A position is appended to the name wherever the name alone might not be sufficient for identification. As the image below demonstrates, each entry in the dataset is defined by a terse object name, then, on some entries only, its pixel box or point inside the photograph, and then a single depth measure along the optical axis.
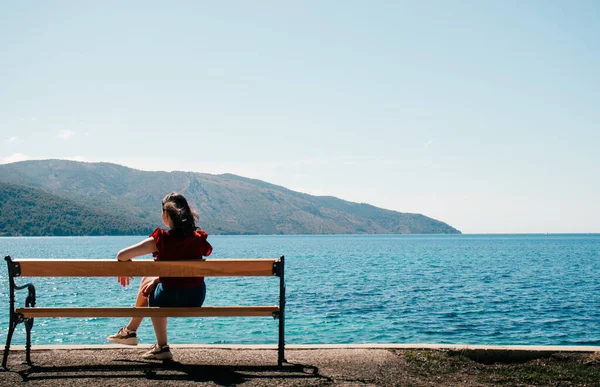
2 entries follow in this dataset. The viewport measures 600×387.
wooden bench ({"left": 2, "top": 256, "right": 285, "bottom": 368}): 6.08
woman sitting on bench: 6.38
